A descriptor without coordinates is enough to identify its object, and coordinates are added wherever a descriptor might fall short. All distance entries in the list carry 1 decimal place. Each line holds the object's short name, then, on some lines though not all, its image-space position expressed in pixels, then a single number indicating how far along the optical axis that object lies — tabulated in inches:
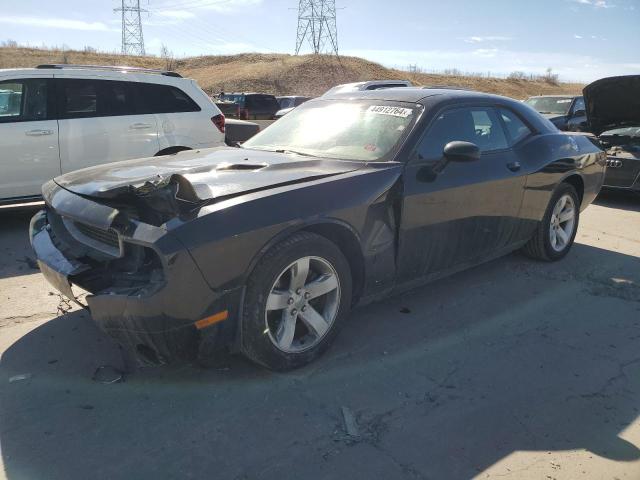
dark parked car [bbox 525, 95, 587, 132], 545.6
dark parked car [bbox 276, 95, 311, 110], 931.3
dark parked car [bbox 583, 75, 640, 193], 315.6
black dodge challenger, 105.7
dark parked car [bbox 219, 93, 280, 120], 888.9
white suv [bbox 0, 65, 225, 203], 241.8
